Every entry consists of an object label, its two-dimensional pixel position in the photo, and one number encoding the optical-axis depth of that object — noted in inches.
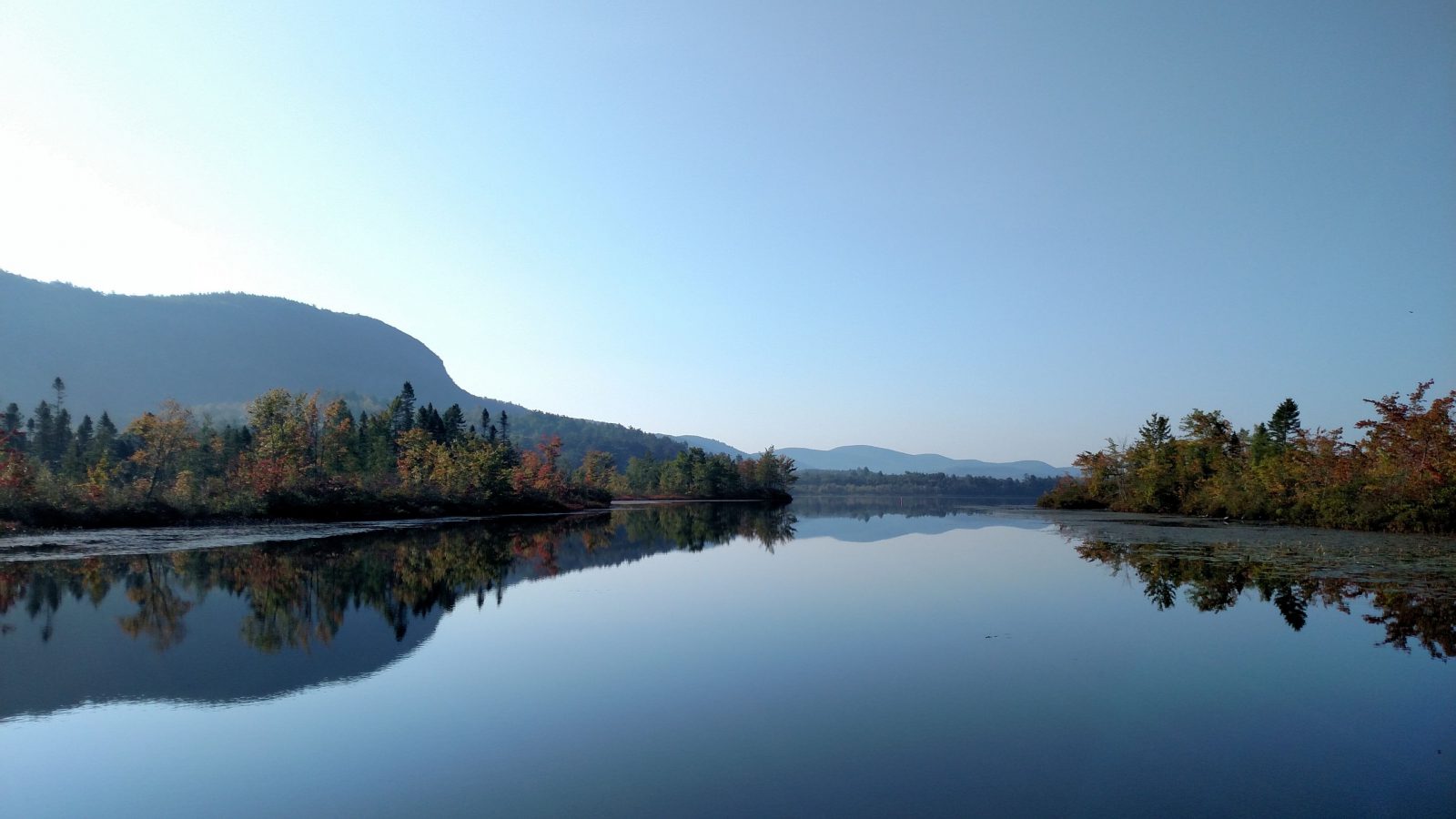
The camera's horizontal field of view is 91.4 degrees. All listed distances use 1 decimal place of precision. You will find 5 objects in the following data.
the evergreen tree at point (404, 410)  4488.2
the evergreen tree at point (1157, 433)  3287.4
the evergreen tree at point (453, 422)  4300.7
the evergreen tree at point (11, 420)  3912.4
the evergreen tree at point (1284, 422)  2706.7
